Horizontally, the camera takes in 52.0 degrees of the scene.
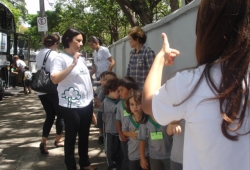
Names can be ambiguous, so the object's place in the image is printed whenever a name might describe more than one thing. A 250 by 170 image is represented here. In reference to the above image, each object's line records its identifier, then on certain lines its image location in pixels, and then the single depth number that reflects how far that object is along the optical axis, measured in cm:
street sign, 961
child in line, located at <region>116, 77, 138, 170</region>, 292
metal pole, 1013
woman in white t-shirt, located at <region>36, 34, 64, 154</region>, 377
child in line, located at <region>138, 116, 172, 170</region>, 235
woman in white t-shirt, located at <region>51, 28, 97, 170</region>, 286
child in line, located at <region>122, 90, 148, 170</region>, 247
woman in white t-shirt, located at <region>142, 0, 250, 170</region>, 93
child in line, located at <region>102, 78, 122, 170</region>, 321
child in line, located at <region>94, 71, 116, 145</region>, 334
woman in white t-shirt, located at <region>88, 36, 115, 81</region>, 498
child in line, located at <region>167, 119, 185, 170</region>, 200
